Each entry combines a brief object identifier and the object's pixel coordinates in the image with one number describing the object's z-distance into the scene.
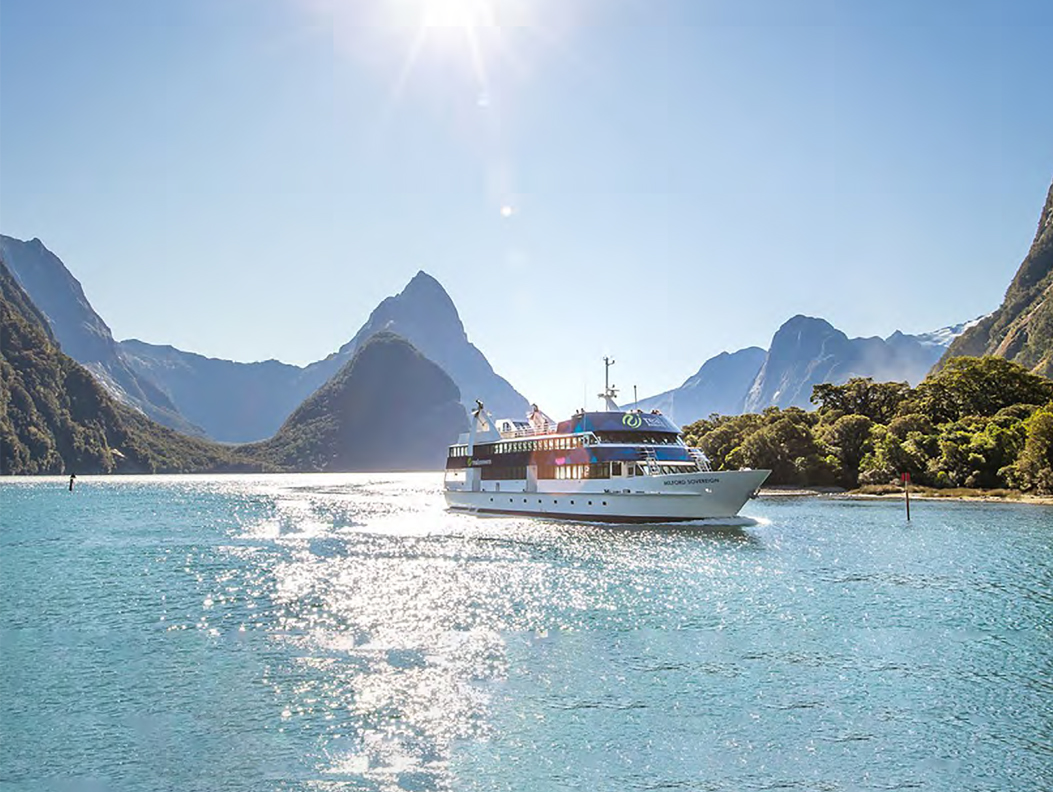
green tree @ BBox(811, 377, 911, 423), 165.25
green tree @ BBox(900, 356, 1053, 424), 140.50
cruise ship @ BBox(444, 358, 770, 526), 67.75
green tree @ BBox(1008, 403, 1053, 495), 102.25
